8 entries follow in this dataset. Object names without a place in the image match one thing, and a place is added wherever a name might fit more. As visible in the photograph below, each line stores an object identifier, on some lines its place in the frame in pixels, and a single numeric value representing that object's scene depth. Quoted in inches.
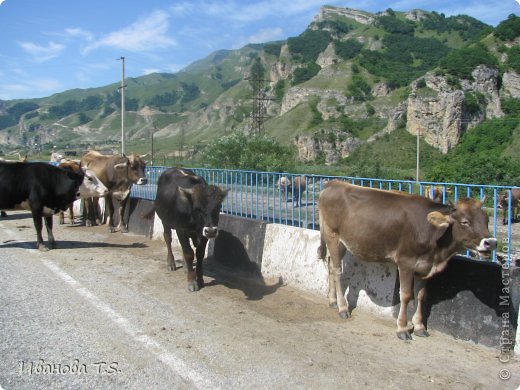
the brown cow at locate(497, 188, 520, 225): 543.5
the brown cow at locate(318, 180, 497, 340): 207.3
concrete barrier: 202.5
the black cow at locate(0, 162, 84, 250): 410.3
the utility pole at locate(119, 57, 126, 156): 1400.6
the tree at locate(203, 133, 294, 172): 1595.7
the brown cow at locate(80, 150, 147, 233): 507.2
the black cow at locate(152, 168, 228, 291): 279.6
